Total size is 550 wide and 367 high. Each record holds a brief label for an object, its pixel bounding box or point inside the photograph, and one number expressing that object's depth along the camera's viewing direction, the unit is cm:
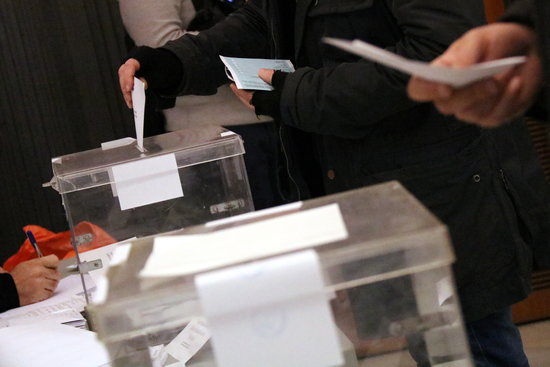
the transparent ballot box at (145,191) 286
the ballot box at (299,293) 173
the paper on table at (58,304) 307
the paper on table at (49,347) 254
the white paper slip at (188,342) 198
